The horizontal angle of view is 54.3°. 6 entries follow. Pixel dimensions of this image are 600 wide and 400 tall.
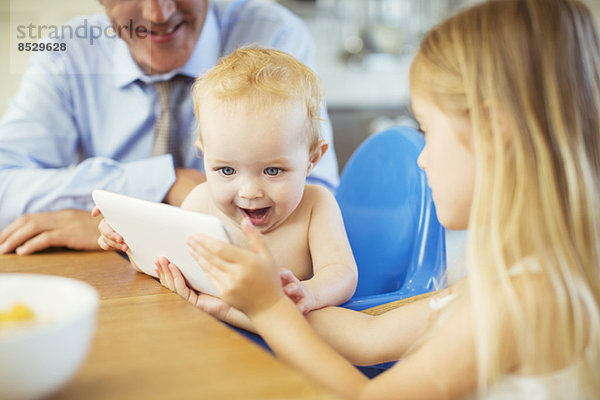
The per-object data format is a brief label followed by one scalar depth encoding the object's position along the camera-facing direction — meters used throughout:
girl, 0.60
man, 1.40
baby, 0.99
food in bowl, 0.45
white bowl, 0.40
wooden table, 0.47
